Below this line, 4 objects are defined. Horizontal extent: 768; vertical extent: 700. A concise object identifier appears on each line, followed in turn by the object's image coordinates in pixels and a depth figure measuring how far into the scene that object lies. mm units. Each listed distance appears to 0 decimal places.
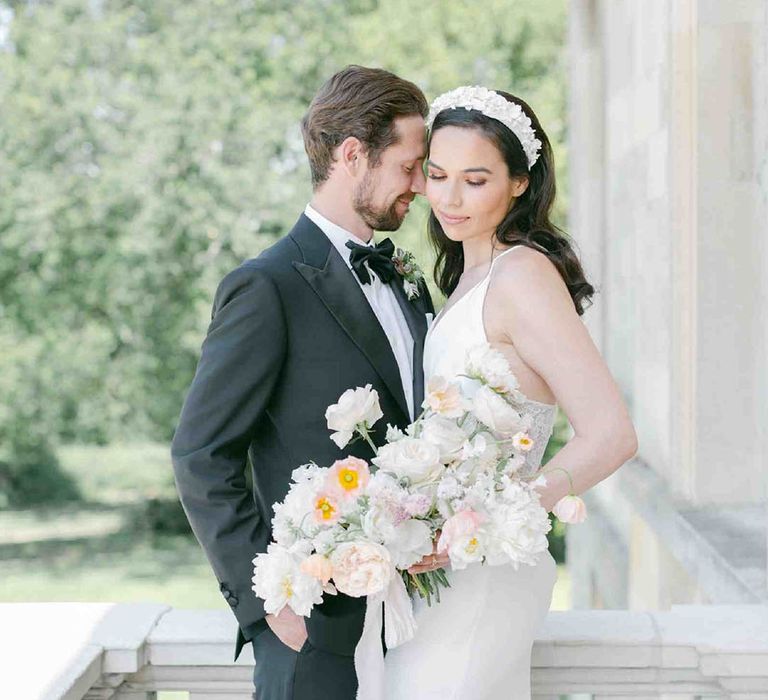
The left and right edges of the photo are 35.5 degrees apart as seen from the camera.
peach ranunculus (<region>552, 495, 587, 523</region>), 2059
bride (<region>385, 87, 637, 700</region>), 2266
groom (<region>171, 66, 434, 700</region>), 2318
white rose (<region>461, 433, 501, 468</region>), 2014
